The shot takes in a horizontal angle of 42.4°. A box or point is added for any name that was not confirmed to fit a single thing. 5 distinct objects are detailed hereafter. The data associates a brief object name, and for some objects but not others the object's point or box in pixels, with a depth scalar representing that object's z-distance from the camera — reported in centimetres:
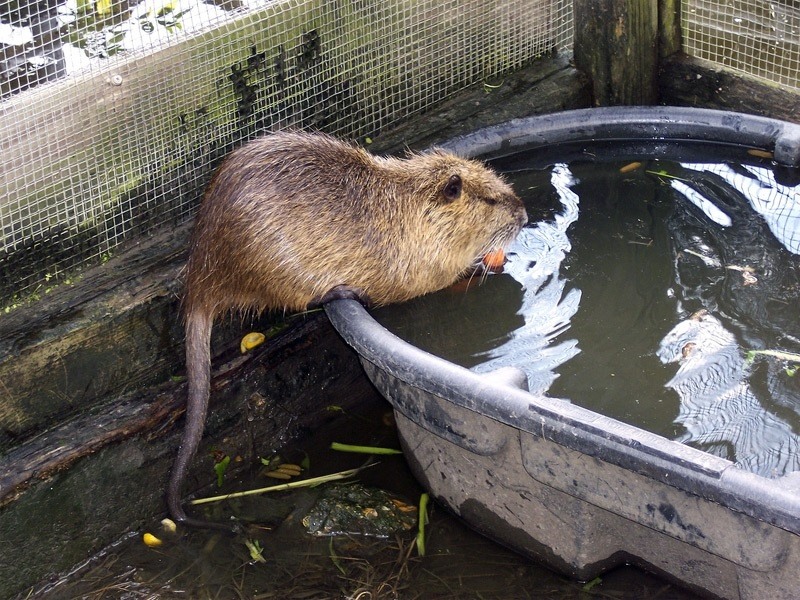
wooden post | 340
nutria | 252
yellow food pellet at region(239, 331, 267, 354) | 276
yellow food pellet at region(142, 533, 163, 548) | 260
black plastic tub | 179
